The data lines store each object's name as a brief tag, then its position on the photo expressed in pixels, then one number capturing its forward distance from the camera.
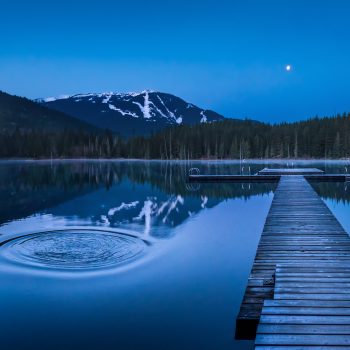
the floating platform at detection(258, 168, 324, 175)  37.47
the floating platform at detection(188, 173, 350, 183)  35.72
